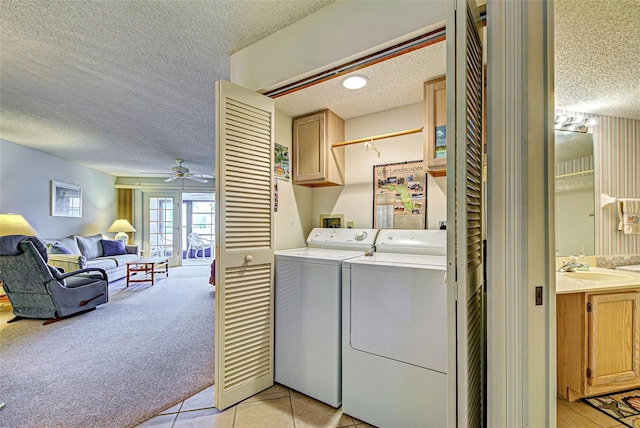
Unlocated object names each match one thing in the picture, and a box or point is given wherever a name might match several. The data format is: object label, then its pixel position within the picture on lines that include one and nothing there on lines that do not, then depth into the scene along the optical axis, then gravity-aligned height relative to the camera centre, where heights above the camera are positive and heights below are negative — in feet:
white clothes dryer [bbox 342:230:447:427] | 4.56 -2.26
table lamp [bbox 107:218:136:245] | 22.11 -1.05
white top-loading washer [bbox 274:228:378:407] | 5.77 -2.39
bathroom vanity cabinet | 6.04 -2.83
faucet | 7.04 -1.27
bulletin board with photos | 7.34 +0.58
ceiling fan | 16.67 +2.80
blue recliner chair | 10.21 -2.78
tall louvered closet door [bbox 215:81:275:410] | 5.68 -0.63
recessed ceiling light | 6.24 +3.15
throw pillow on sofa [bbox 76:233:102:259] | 17.44 -2.03
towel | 7.37 +0.06
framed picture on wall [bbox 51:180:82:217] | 16.72 +1.02
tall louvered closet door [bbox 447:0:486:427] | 2.77 +0.25
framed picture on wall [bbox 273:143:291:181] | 7.85 +1.59
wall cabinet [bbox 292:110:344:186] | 7.96 +1.97
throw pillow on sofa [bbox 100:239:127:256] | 19.39 -2.31
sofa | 14.39 -2.40
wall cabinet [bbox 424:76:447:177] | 6.08 +2.06
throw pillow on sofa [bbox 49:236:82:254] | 15.80 -1.68
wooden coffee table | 16.98 -3.91
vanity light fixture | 7.45 +2.58
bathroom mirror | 7.38 +0.70
